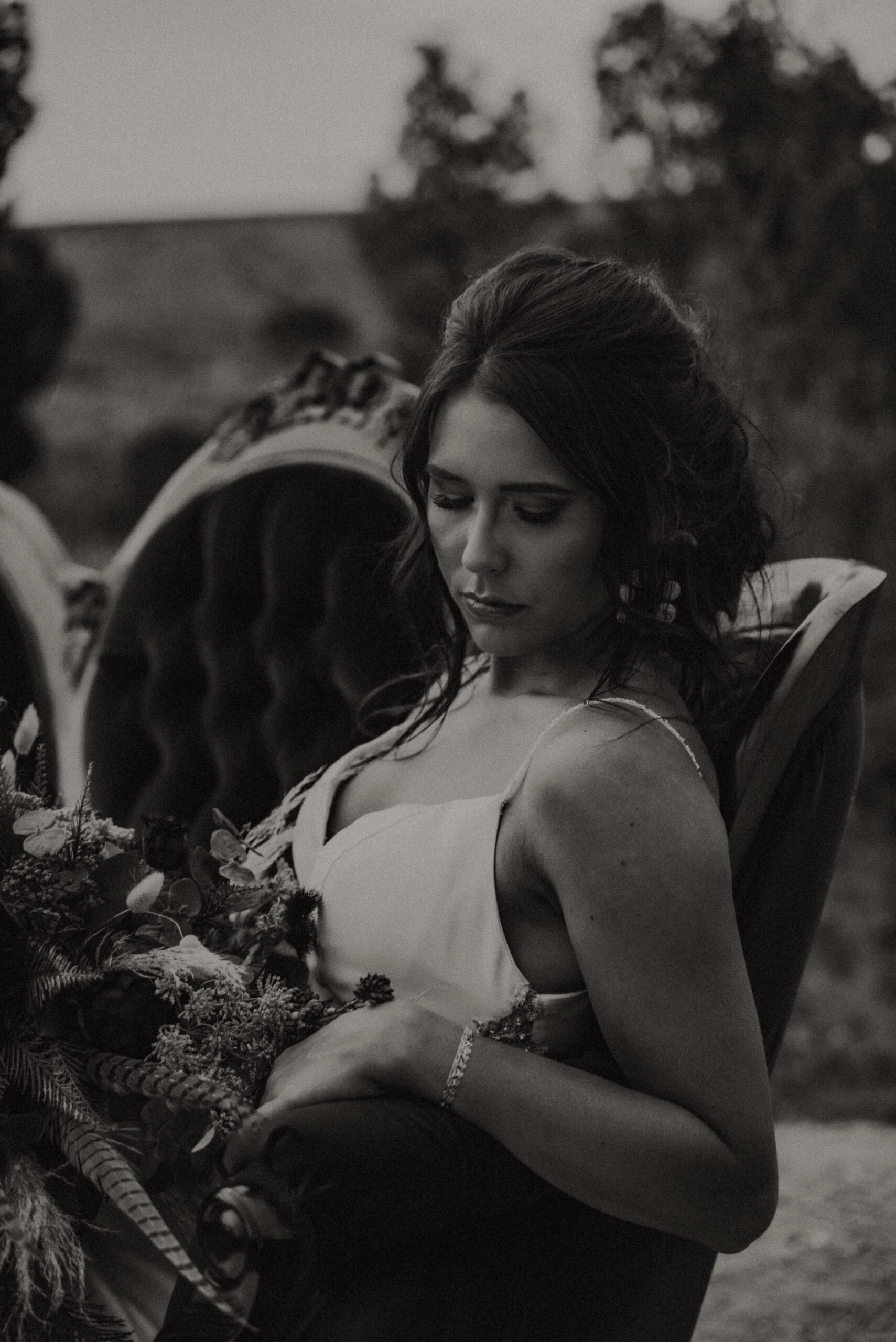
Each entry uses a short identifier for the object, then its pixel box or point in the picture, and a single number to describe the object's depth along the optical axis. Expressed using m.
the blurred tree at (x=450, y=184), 5.05
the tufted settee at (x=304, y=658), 1.69
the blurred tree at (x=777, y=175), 4.57
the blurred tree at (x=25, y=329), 7.43
